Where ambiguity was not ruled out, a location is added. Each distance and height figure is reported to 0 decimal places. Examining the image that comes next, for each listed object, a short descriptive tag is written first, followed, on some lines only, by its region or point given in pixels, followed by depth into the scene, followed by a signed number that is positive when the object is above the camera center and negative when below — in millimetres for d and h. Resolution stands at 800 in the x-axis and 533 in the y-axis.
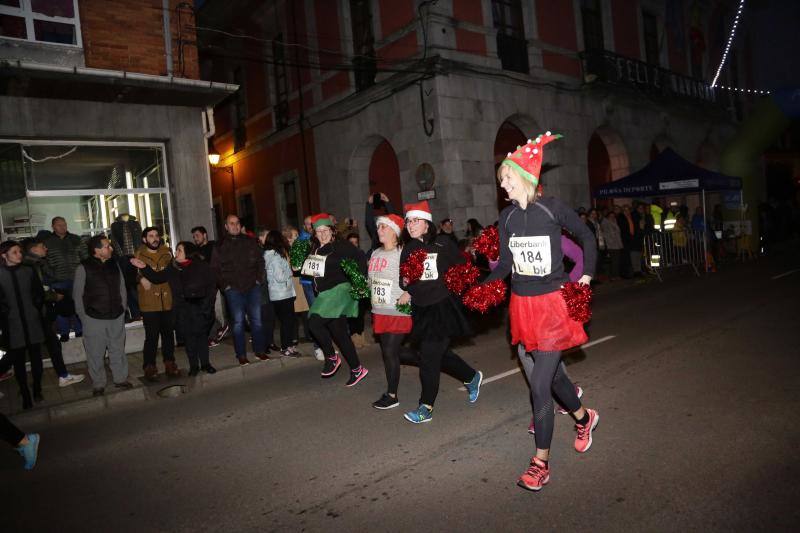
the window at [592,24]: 18834 +6992
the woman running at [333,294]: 6336 -495
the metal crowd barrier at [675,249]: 14977 -808
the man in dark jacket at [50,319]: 7170 -556
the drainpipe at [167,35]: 10836 +4501
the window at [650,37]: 21391 +7164
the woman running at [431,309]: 4855 -591
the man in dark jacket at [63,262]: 9031 +230
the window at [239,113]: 22438 +5976
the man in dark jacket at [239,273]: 7930 -184
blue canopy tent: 14891 +1091
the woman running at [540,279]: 3684 -323
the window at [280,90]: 19672 +5999
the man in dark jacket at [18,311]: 6527 -364
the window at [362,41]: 16188 +6117
